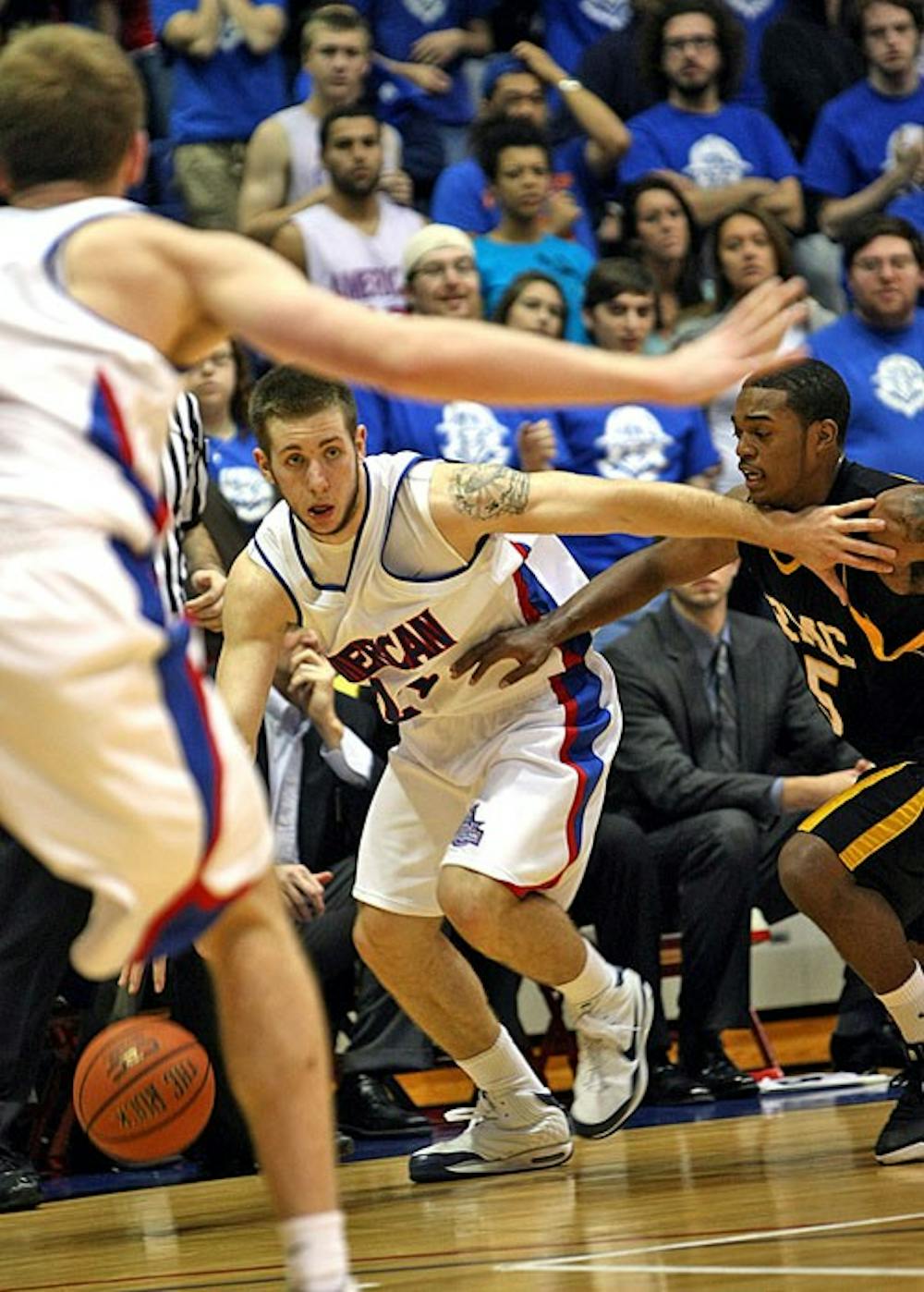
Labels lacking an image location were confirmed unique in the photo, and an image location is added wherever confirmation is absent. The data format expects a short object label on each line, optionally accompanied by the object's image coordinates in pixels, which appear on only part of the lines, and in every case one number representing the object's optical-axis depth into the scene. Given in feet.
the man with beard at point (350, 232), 61.05
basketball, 39.11
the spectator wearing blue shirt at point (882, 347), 57.67
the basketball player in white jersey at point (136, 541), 19.83
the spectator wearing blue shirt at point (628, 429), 56.29
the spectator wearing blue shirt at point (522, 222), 62.08
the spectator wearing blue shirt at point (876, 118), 71.15
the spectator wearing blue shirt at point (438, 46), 71.51
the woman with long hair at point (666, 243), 64.03
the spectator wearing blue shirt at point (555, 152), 65.77
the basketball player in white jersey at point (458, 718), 35.70
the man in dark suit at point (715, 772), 48.44
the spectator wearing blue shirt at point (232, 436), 50.93
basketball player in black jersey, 34.73
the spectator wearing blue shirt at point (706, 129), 69.41
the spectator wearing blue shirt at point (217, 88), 66.49
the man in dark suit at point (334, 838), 46.83
